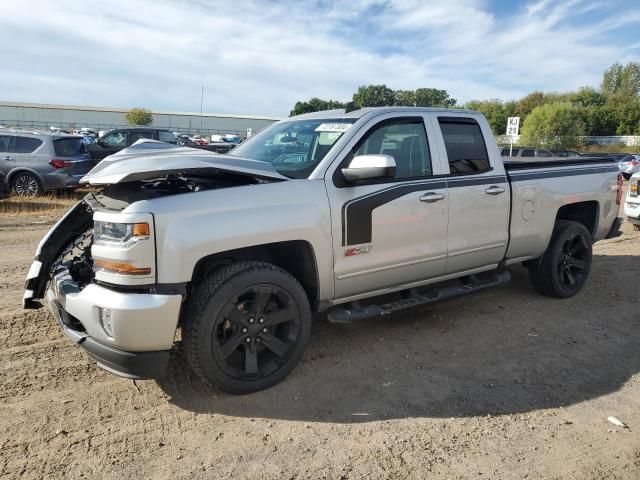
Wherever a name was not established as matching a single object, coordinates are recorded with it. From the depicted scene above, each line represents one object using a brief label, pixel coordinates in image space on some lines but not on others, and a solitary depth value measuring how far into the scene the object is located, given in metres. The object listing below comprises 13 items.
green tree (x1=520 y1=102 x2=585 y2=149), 49.78
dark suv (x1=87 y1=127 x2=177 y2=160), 15.01
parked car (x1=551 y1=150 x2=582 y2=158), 24.66
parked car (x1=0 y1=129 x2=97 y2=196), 12.67
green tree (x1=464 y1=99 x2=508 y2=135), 78.62
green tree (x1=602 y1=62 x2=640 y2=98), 90.06
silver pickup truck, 3.08
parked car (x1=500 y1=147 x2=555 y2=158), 22.61
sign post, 24.27
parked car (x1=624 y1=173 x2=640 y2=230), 9.66
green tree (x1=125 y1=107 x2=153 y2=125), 73.38
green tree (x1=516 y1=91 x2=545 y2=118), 82.94
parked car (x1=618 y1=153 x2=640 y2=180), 26.28
